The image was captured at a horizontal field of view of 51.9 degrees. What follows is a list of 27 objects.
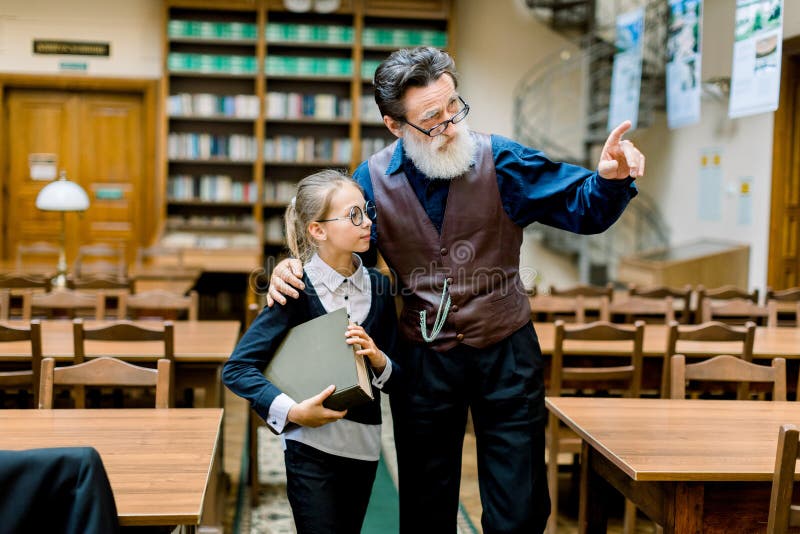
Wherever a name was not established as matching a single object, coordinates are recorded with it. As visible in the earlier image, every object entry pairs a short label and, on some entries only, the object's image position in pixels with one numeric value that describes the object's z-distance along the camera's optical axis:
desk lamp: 5.73
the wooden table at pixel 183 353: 3.39
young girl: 1.83
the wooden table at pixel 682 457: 1.87
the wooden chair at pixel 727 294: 5.28
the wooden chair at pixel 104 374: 2.51
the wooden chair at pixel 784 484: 1.71
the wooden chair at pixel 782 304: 4.38
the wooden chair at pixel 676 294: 4.93
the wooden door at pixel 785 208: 6.57
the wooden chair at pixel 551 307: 4.54
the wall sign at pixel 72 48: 8.77
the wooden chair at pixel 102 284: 5.16
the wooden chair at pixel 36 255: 7.18
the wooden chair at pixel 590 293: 4.84
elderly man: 1.95
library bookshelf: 8.70
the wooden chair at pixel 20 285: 5.11
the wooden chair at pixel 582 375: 3.25
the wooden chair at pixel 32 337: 3.19
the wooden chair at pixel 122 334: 3.24
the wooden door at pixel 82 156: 8.97
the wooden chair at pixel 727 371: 2.72
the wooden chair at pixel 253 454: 3.62
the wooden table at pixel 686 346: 3.62
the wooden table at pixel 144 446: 1.60
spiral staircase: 9.35
